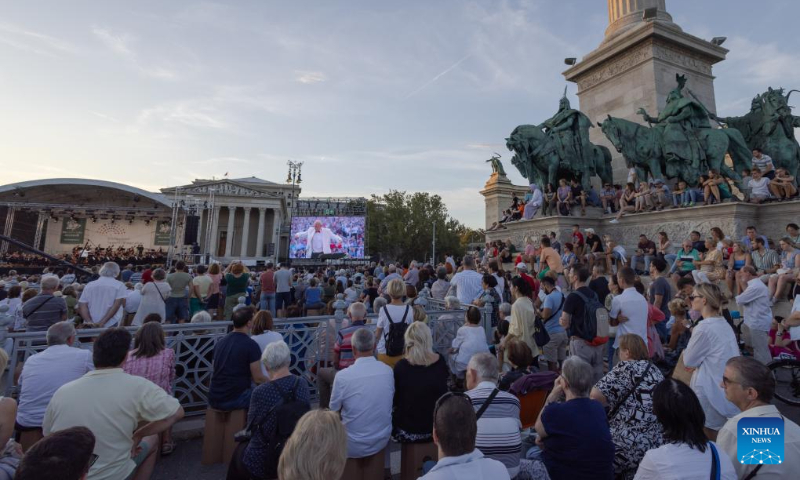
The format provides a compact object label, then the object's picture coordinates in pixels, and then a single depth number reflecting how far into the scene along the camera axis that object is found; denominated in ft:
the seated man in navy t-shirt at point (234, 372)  11.70
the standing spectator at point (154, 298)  20.75
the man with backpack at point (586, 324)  13.92
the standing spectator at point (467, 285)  23.30
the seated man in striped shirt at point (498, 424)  7.80
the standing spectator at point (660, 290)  20.40
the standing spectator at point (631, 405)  8.47
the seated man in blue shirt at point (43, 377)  10.12
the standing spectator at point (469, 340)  15.14
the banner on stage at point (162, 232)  149.89
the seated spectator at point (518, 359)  11.12
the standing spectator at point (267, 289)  32.04
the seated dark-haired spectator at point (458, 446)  5.43
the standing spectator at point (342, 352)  13.93
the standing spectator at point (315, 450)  5.08
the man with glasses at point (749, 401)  6.24
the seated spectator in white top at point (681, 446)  5.85
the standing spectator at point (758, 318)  16.19
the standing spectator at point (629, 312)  14.76
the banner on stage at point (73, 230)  145.69
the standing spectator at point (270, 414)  8.06
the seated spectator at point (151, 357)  11.21
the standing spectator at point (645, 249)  32.94
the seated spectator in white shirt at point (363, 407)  9.73
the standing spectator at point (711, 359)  10.18
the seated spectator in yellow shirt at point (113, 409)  7.43
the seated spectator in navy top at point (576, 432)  7.52
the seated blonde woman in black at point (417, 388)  10.21
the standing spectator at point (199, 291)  26.91
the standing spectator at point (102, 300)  18.99
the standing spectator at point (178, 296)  24.43
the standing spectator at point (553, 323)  17.34
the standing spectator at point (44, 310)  16.76
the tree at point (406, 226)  176.76
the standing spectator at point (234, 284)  27.76
